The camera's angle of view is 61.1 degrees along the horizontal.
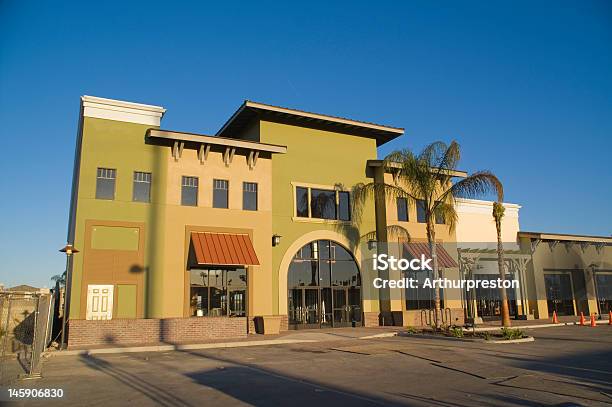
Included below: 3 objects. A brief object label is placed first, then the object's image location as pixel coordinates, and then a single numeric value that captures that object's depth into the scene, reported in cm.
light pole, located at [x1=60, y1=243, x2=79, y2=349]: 2031
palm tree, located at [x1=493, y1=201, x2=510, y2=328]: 2694
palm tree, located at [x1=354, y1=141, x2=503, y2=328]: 2572
